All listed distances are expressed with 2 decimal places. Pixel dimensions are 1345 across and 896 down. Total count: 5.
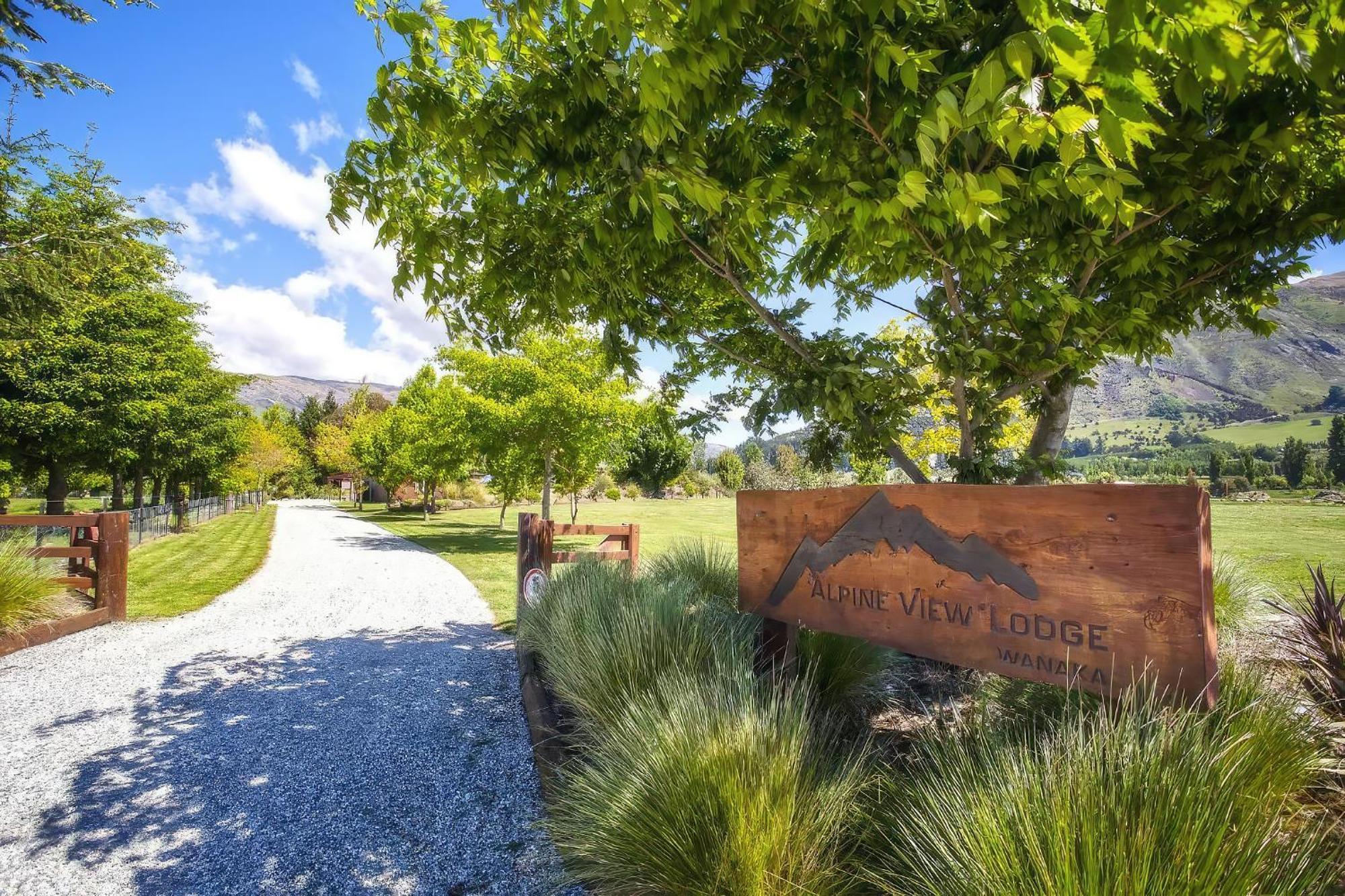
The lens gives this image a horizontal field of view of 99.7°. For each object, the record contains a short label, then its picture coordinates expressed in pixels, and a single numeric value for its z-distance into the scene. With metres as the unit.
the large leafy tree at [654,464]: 55.12
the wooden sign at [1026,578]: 2.07
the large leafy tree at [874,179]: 1.56
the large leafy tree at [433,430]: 17.69
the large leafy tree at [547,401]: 16.16
